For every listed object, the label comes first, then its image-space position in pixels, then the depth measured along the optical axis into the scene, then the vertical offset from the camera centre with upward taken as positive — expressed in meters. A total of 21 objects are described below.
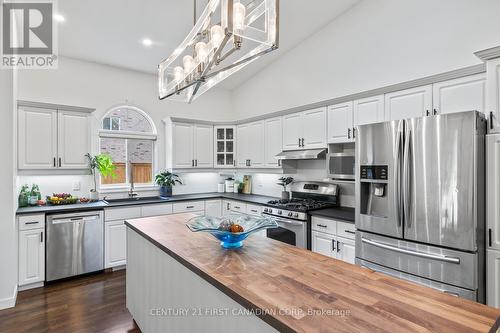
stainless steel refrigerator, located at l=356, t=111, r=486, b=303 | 2.13 -0.32
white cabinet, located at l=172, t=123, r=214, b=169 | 4.93 +0.38
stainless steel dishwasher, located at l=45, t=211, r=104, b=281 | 3.49 -1.04
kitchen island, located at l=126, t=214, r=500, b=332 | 1.00 -0.57
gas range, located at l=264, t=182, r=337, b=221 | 3.59 -0.55
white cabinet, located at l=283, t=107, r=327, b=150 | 3.82 +0.53
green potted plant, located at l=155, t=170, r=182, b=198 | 4.89 -0.31
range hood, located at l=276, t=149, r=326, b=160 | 3.77 +0.16
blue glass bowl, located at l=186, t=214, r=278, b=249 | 1.80 -0.42
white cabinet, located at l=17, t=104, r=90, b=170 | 3.62 +0.39
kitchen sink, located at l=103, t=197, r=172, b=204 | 4.34 -0.56
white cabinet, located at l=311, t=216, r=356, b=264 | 3.04 -0.85
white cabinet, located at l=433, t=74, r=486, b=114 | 2.49 +0.67
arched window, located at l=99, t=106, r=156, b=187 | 4.63 +0.40
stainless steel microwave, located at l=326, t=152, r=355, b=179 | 3.39 +0.01
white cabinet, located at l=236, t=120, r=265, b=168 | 4.88 +0.39
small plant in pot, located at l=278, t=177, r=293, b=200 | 4.56 -0.33
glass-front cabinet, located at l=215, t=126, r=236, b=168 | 5.42 +0.39
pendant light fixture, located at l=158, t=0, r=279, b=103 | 1.49 +0.78
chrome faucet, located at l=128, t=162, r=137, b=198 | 4.73 -0.29
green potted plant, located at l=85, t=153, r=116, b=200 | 4.18 +0.00
